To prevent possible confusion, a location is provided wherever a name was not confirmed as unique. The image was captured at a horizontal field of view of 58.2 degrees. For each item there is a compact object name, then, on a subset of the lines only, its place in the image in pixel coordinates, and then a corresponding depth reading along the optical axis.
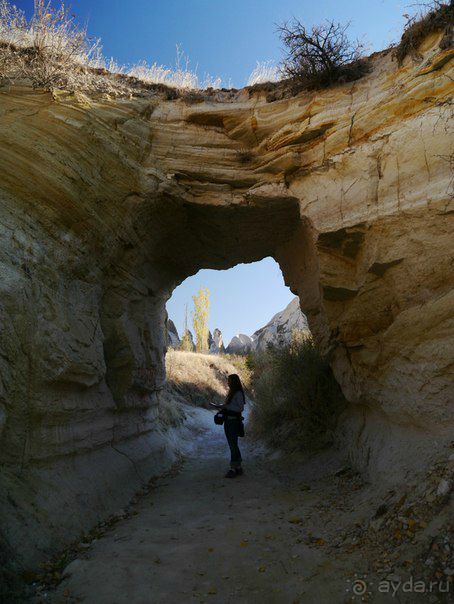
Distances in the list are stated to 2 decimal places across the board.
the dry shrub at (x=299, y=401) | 7.51
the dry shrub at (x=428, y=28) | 4.77
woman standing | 6.94
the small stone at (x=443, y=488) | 3.08
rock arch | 4.11
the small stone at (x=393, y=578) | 2.68
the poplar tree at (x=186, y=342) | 34.38
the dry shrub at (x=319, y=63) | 5.88
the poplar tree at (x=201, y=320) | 37.69
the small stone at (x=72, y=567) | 3.26
